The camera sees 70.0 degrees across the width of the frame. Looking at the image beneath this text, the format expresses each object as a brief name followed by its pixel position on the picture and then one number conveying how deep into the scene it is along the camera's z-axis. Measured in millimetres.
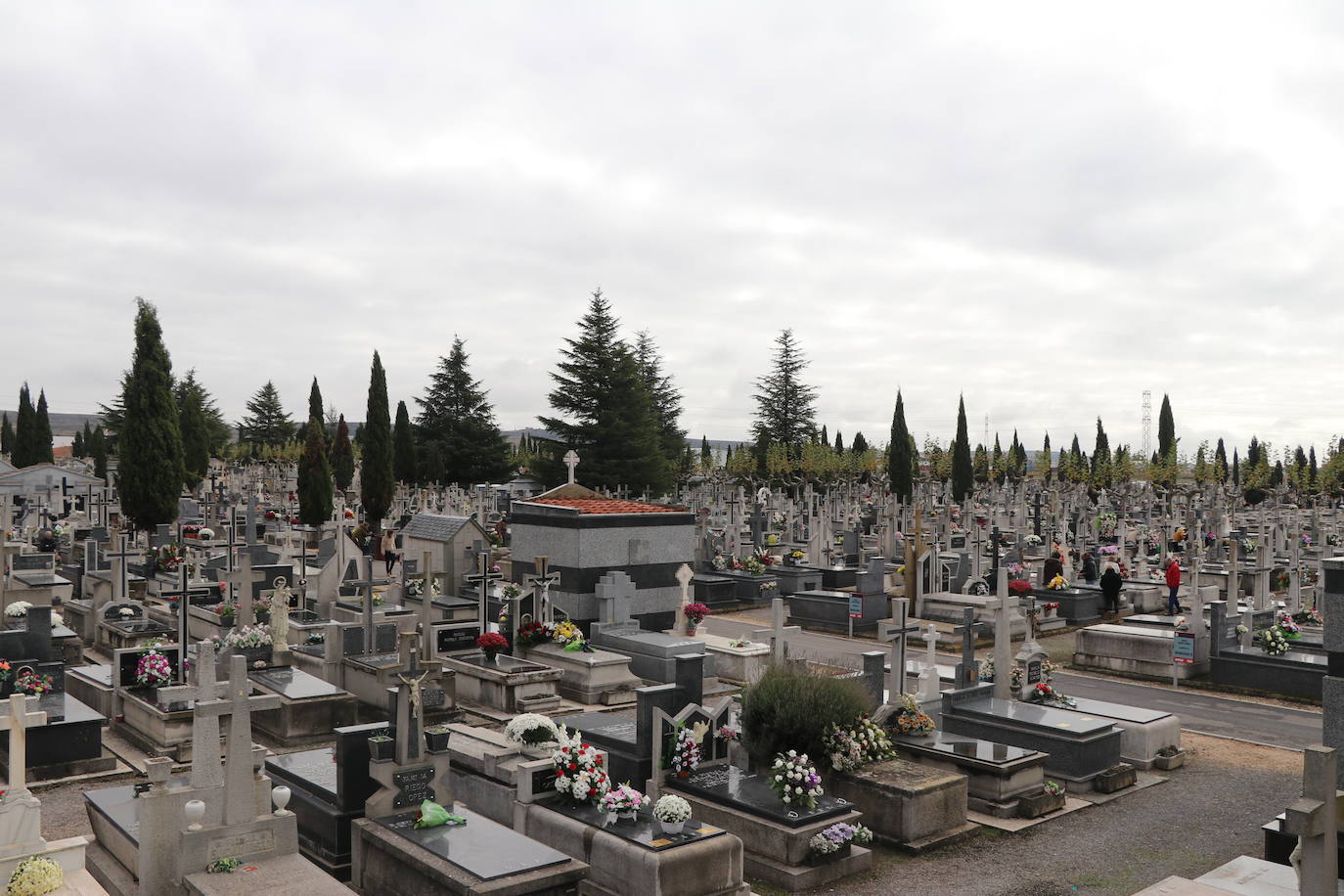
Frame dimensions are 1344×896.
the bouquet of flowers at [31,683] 11125
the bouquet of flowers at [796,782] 8289
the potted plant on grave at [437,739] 7641
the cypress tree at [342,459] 61088
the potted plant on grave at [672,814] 7276
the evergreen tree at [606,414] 45188
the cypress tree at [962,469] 59375
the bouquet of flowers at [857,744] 8992
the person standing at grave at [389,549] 27731
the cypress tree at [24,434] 58219
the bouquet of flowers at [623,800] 7680
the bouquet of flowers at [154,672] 12258
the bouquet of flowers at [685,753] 8898
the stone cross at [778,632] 12719
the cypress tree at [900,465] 55938
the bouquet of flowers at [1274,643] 15219
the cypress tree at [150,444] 30109
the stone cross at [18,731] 6574
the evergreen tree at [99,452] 60062
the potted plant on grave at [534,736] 8797
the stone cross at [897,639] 11243
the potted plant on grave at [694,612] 16938
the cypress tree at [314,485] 39156
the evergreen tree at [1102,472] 69875
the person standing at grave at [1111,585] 21891
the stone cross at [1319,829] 5070
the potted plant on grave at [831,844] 7906
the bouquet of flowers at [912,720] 10406
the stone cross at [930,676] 11500
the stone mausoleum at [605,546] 17594
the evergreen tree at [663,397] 58062
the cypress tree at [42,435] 59031
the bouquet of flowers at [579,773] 8109
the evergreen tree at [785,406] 67062
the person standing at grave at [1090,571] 25625
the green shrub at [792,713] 8930
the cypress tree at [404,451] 54594
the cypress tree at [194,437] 49500
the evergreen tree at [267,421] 79688
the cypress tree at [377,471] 43750
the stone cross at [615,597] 16297
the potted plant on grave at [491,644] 14328
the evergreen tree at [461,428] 56906
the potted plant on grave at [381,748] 7582
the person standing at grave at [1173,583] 21109
